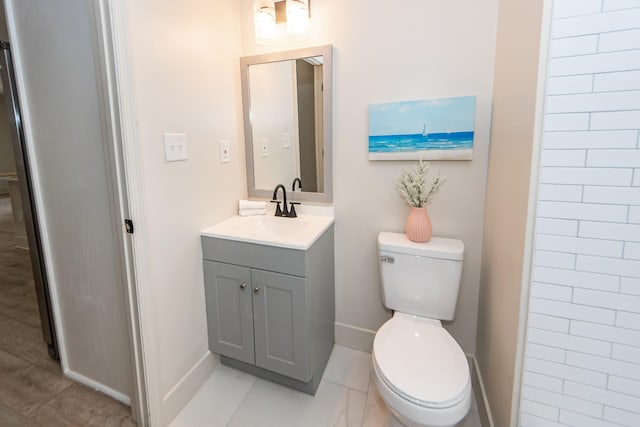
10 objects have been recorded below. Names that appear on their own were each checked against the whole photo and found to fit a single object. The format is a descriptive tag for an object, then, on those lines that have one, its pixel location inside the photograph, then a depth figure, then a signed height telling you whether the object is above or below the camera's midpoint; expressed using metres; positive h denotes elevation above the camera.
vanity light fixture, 1.58 +0.80
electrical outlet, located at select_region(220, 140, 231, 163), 1.69 +0.07
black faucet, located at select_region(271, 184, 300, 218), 1.81 -0.28
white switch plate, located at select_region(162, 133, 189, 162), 1.31 +0.08
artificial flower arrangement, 1.49 -0.13
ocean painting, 1.45 +0.16
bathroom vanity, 1.42 -0.68
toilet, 1.02 -0.77
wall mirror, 1.68 +0.25
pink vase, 1.48 -0.32
